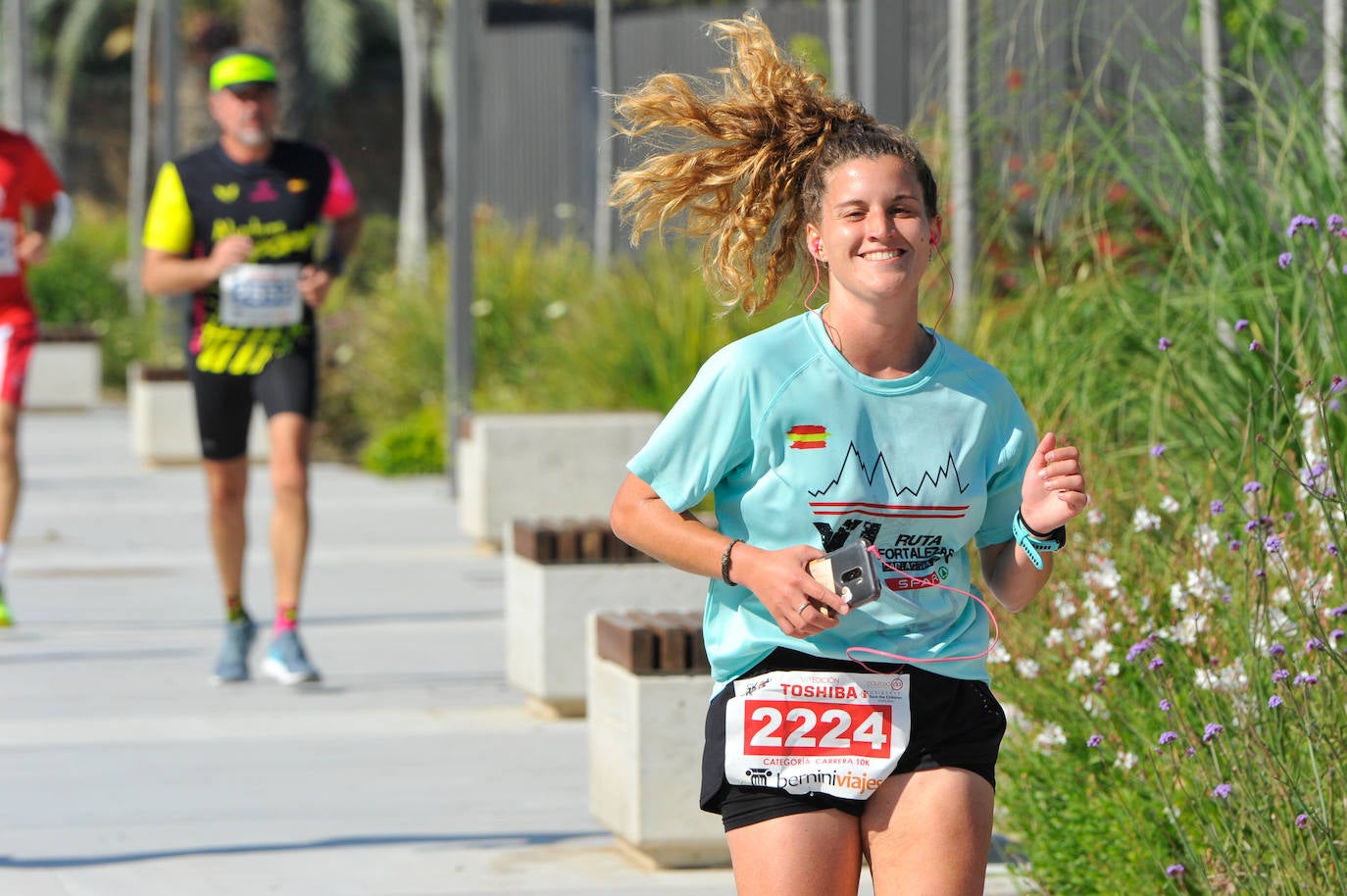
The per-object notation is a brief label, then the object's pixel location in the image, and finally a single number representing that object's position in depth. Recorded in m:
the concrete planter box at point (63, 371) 44.59
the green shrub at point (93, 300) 51.34
